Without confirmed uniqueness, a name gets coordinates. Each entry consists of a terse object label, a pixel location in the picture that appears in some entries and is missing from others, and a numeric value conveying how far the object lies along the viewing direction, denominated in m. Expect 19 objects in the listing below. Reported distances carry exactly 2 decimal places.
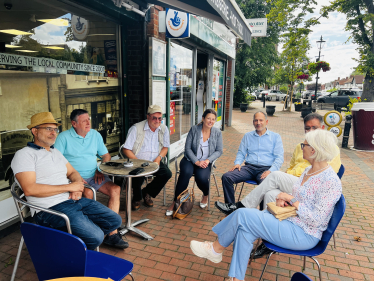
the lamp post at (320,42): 19.52
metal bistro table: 3.03
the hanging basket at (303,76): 18.99
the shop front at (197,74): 6.50
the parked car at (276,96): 36.44
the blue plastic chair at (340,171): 3.16
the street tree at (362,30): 11.86
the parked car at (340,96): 23.55
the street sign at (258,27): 9.54
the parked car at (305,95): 33.82
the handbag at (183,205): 3.72
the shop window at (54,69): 3.20
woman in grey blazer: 3.90
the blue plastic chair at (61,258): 1.51
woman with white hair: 2.13
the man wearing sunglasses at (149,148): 3.91
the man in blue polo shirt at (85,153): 3.14
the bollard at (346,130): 8.06
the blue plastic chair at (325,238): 2.07
